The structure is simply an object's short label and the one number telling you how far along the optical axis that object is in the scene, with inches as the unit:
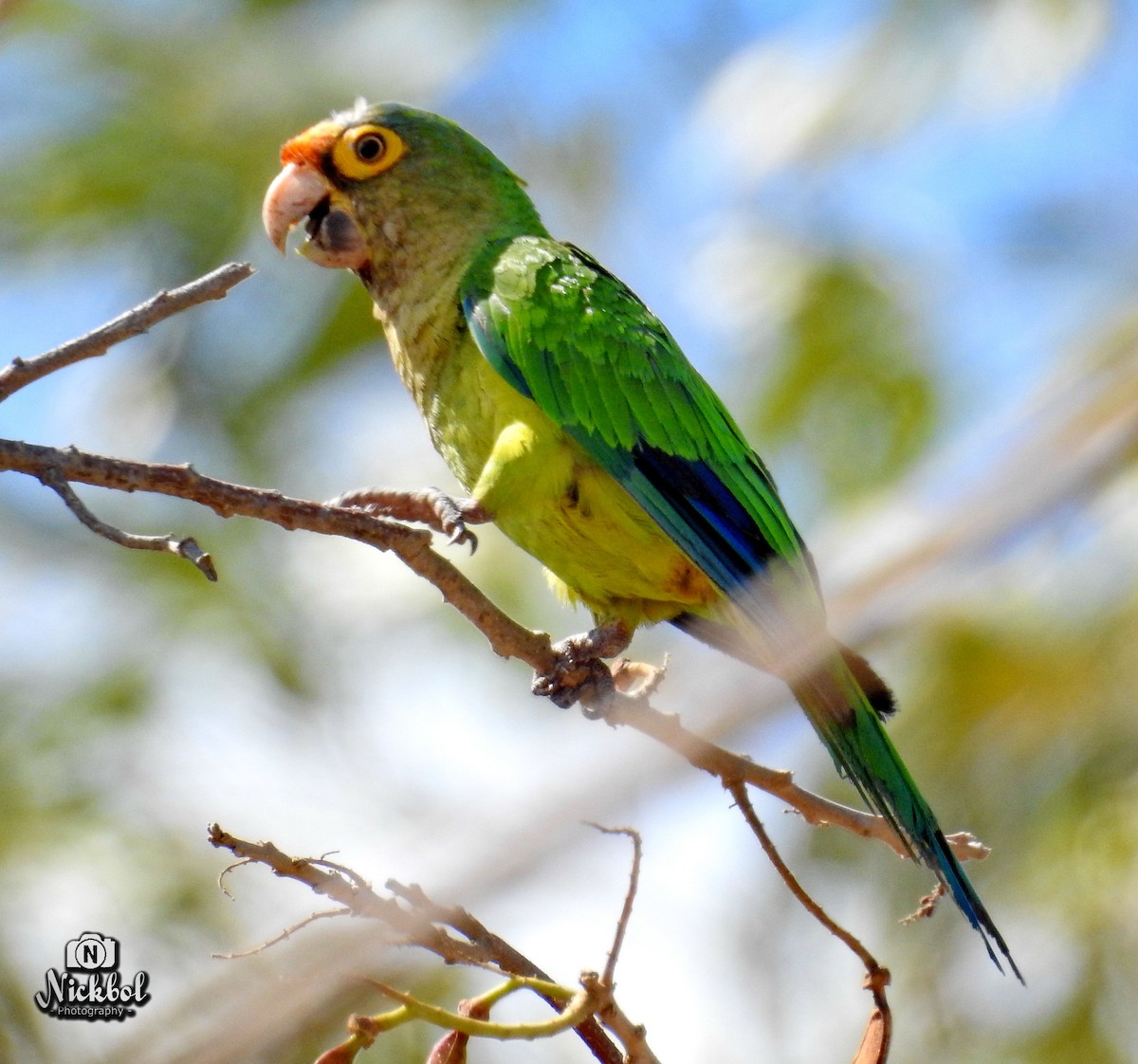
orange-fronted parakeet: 271.6
